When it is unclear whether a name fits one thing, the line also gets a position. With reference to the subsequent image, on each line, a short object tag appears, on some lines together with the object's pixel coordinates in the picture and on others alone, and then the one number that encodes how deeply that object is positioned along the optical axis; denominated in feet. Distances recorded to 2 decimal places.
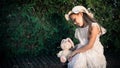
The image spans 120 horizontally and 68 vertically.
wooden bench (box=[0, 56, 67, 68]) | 10.13
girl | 8.45
